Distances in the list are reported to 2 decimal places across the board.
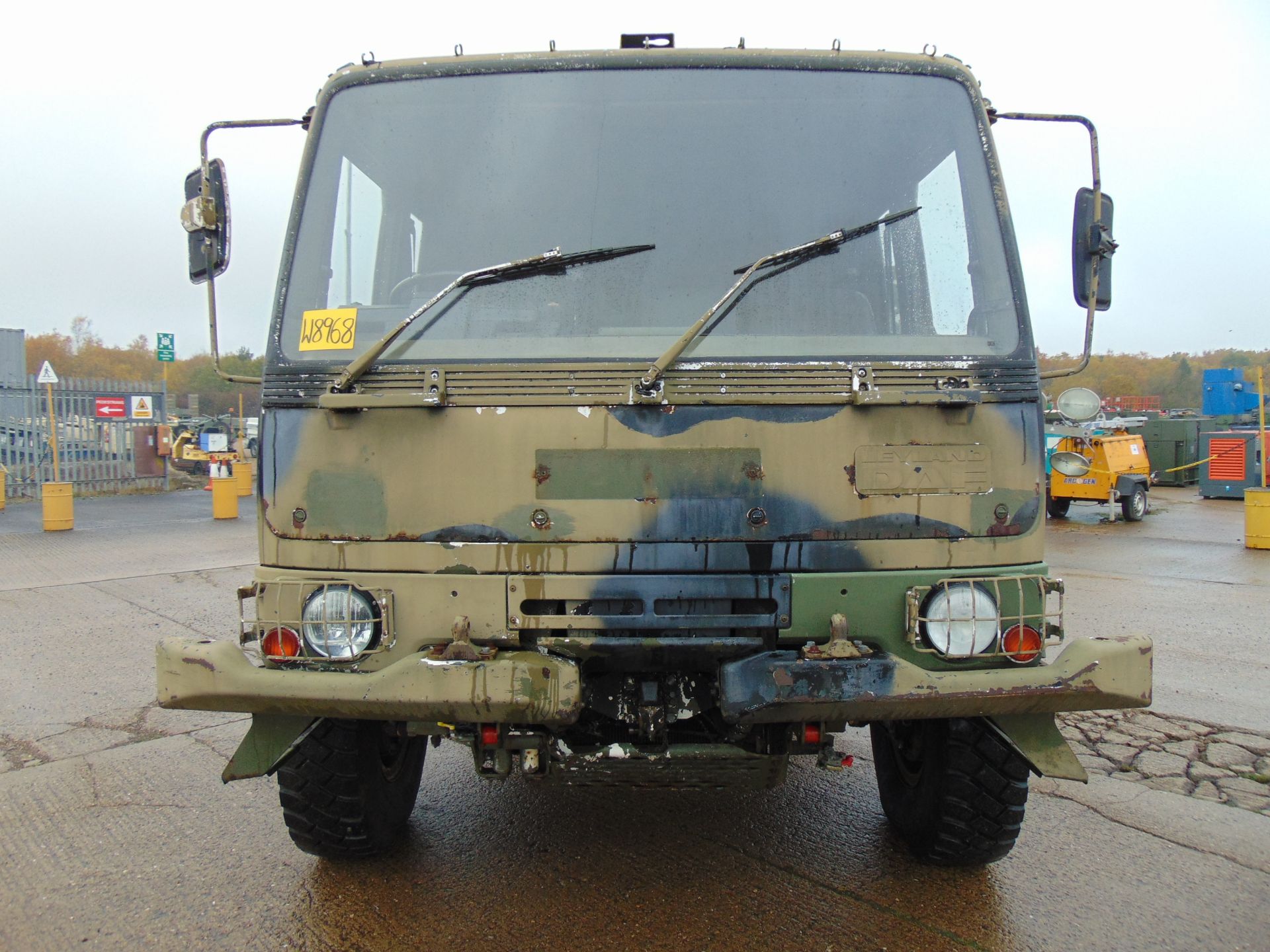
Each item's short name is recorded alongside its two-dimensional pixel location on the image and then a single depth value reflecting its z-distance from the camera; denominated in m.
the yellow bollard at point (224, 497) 15.14
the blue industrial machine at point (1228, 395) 26.34
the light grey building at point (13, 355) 27.03
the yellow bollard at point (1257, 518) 11.51
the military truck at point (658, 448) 2.57
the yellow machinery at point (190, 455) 25.28
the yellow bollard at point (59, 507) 13.28
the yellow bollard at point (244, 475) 19.98
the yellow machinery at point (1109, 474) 14.88
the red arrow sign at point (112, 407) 18.86
